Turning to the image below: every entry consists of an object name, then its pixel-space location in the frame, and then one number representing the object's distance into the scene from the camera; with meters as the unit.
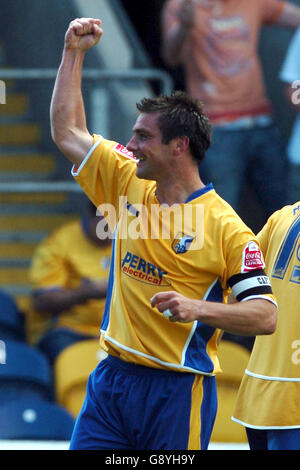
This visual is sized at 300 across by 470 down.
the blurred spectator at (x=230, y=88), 12.62
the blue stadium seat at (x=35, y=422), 11.03
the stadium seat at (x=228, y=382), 11.84
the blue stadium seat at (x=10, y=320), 12.91
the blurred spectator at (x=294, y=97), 12.43
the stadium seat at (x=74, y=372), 12.02
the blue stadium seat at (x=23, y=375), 12.00
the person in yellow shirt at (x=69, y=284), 12.95
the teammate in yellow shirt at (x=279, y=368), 7.75
